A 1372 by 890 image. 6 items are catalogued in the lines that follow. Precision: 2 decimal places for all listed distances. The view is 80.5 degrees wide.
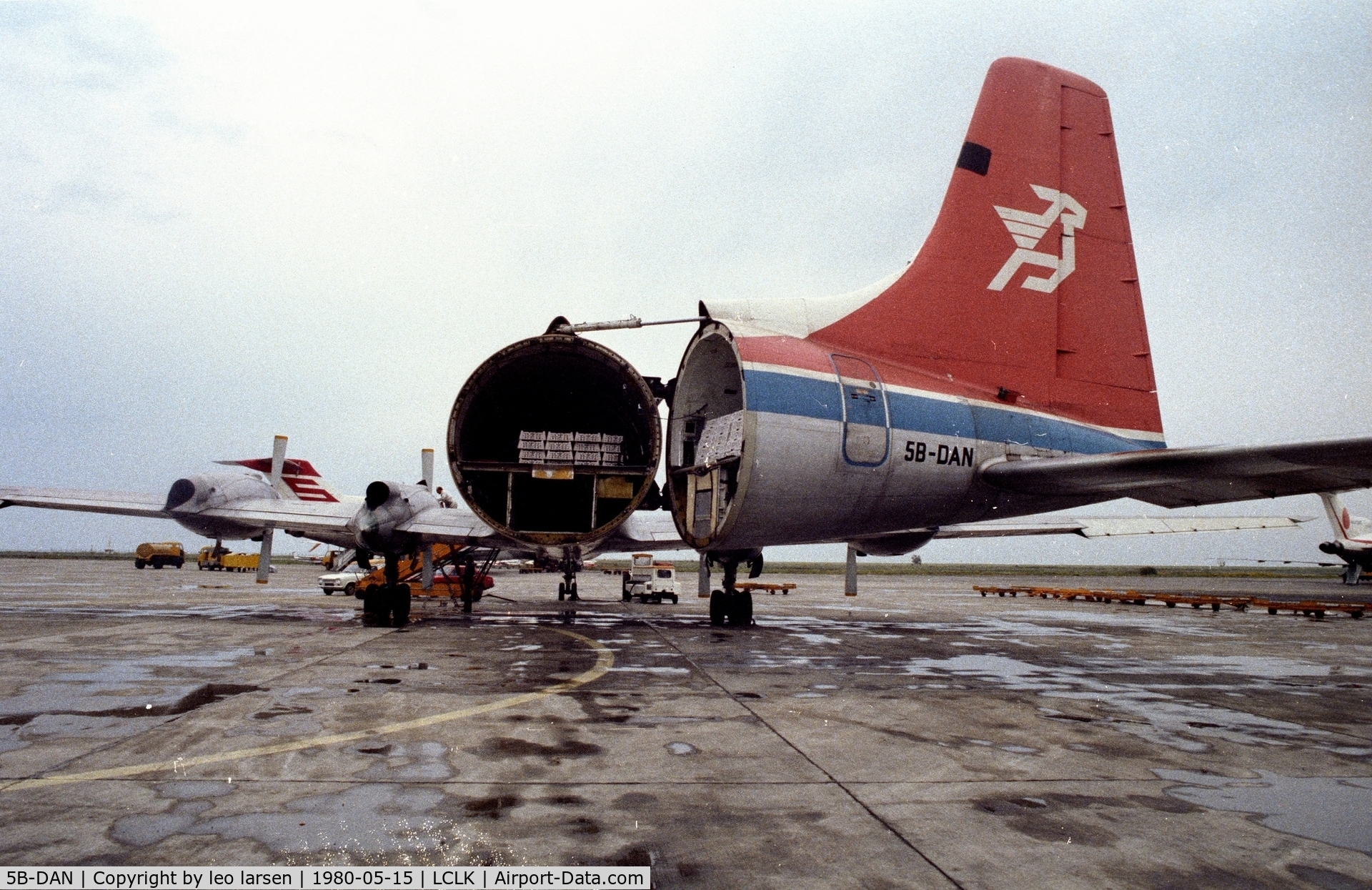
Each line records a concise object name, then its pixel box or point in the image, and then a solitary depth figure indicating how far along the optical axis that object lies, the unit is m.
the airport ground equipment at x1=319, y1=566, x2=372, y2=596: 32.15
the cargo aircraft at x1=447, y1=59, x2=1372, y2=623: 9.69
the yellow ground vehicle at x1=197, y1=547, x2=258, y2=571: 62.66
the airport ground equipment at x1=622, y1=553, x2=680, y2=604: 29.69
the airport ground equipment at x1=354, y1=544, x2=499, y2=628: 15.43
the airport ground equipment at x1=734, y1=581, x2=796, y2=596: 36.03
